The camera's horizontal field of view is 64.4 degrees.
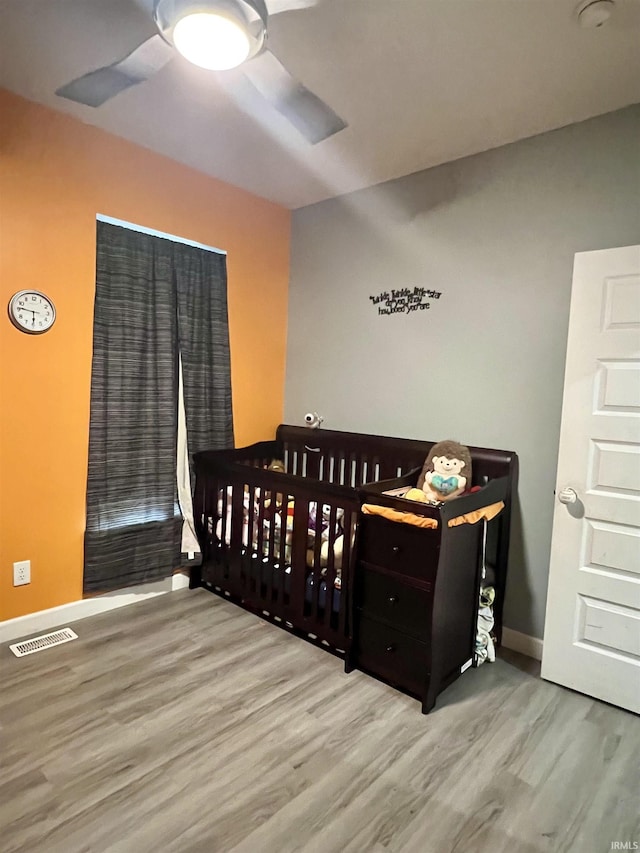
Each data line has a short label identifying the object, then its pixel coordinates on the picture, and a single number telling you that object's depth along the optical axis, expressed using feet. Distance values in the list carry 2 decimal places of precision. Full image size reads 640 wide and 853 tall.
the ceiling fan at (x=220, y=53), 4.37
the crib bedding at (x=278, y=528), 8.09
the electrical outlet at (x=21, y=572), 8.14
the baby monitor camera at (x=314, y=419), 11.23
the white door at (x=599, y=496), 6.74
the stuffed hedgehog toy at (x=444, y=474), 7.98
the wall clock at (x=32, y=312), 7.80
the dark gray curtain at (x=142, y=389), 8.87
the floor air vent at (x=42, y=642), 7.77
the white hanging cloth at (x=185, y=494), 10.10
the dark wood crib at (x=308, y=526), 7.88
